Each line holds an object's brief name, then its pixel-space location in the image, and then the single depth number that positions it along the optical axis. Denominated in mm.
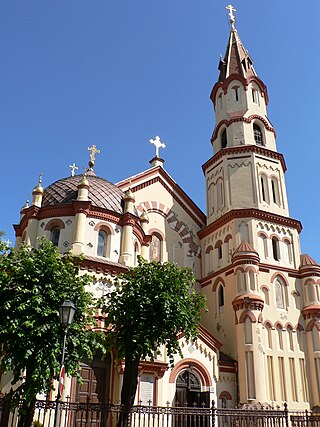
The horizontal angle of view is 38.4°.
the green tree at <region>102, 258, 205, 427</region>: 18875
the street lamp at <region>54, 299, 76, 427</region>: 14344
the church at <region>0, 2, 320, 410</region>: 25094
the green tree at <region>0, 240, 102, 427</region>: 16000
